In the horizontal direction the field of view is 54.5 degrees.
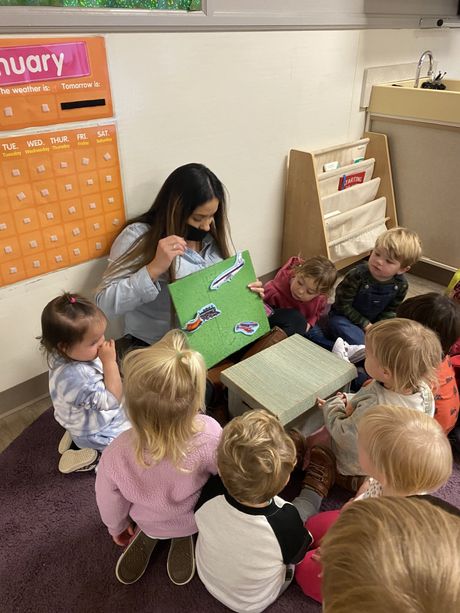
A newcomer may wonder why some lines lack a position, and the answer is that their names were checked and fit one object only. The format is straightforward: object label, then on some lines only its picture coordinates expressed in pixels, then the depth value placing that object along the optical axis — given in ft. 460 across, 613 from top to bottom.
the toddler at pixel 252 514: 2.88
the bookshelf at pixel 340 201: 7.14
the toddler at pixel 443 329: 4.52
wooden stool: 4.37
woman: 4.81
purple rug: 3.63
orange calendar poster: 4.33
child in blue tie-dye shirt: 3.88
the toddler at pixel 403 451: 2.94
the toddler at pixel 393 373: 3.73
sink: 7.22
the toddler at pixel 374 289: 5.96
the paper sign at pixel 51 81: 3.95
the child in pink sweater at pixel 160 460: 2.98
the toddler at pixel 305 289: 5.79
